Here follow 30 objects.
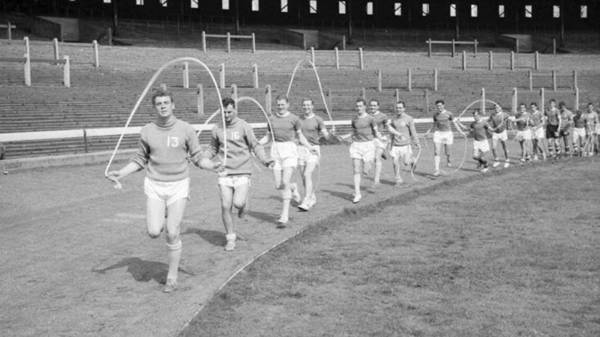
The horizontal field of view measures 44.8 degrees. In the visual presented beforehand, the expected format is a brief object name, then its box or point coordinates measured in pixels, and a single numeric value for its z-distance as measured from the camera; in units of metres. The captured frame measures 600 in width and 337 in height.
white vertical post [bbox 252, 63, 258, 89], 32.38
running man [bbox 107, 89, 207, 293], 7.47
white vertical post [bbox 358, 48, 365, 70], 42.19
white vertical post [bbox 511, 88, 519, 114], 36.09
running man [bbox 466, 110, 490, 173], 19.42
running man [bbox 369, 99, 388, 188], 14.85
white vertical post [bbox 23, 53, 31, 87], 24.59
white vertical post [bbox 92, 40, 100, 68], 31.16
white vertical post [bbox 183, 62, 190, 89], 29.84
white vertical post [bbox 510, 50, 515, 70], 47.19
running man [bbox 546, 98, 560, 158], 23.45
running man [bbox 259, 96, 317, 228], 11.59
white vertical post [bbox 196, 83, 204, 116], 26.84
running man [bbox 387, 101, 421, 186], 16.61
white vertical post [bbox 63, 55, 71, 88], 26.20
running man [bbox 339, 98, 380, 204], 14.24
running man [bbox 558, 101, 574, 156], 23.59
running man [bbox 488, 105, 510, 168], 21.06
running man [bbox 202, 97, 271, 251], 9.45
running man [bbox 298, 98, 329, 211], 12.58
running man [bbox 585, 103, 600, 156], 24.66
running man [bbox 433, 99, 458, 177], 18.73
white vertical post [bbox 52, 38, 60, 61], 29.11
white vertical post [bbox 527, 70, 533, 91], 41.05
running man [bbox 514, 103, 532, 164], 22.55
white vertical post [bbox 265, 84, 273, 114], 28.42
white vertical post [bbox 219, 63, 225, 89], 30.80
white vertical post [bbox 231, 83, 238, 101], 27.47
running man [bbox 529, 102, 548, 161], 23.09
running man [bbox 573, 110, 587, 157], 24.14
